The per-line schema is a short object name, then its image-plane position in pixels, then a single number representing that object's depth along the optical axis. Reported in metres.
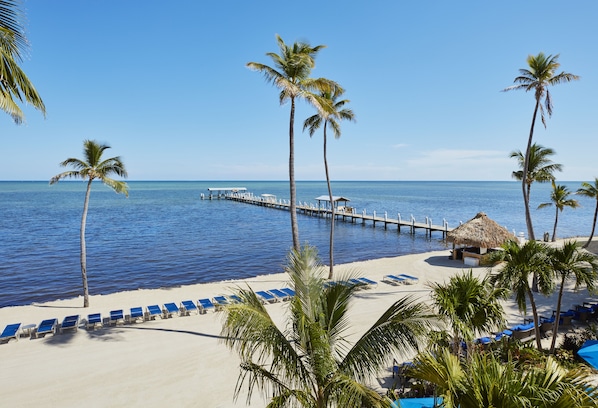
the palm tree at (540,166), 21.06
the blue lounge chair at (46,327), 12.65
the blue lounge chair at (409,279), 19.42
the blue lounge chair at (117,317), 13.71
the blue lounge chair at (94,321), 13.32
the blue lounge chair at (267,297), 16.48
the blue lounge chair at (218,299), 15.22
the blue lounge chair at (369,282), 18.34
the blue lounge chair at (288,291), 17.09
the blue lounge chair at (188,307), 14.85
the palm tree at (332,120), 19.62
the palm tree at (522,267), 8.97
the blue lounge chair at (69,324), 12.90
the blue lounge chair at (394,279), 19.33
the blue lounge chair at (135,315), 14.06
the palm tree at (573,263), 9.19
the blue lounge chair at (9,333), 12.12
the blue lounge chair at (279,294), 16.76
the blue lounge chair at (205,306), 15.09
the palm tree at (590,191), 24.33
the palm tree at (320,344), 4.85
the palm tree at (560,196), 29.49
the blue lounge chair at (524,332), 11.45
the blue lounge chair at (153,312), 14.45
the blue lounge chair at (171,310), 14.62
